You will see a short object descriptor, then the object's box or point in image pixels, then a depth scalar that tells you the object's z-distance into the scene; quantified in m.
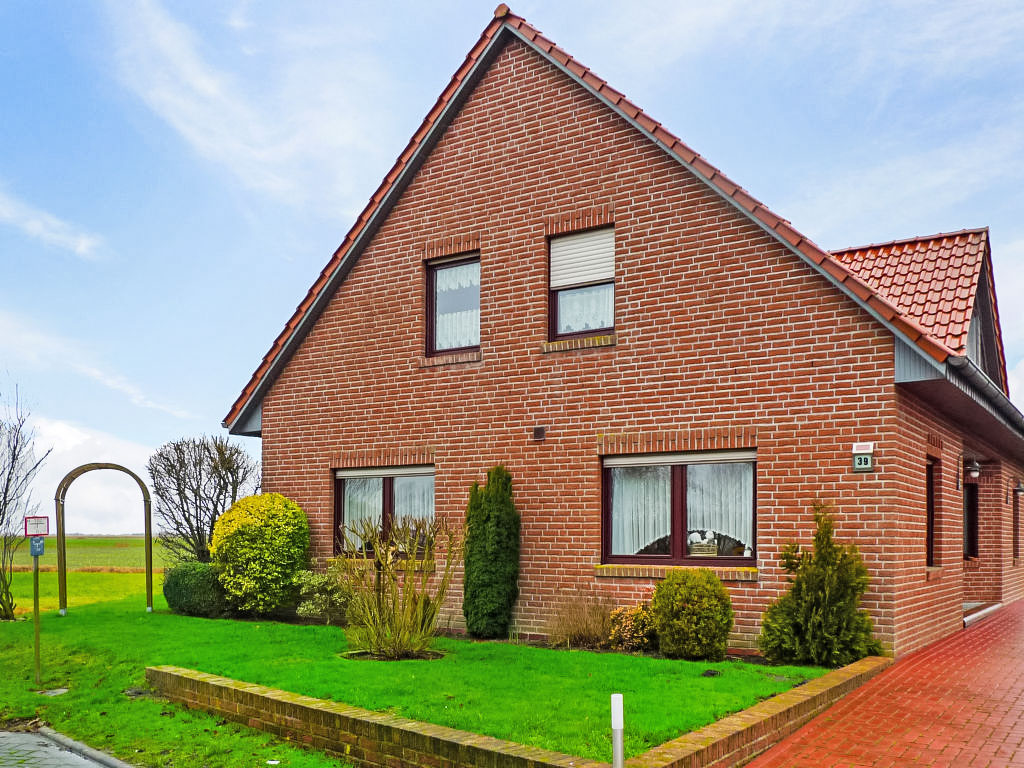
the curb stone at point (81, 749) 8.53
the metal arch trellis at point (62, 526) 18.23
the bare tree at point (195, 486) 25.58
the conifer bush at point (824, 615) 10.94
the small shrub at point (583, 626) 12.45
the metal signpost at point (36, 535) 13.08
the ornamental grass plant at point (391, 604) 11.27
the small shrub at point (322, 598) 15.56
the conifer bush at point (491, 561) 13.79
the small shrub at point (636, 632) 11.91
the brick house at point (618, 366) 11.88
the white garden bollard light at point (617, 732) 5.66
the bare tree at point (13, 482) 20.86
